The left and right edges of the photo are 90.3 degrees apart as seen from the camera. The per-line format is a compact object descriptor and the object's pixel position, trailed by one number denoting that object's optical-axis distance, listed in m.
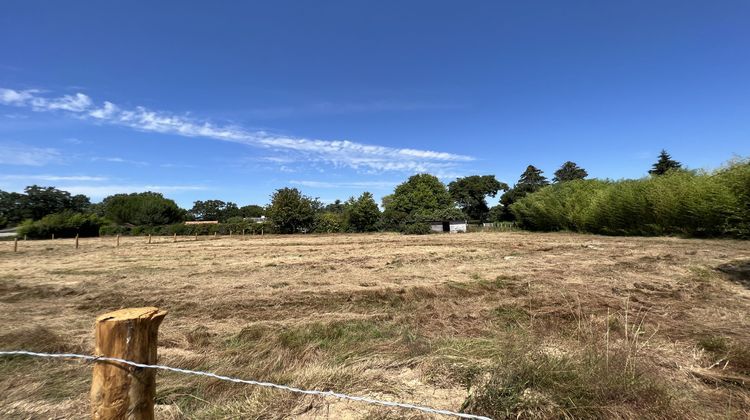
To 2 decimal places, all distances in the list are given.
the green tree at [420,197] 61.85
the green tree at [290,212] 50.72
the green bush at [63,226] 48.97
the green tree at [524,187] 68.94
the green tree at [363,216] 53.88
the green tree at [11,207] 74.06
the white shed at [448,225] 51.34
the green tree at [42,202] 76.69
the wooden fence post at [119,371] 1.71
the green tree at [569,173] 78.25
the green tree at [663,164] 49.49
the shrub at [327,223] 53.02
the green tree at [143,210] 69.81
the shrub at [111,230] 55.03
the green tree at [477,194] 74.50
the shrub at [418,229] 47.50
